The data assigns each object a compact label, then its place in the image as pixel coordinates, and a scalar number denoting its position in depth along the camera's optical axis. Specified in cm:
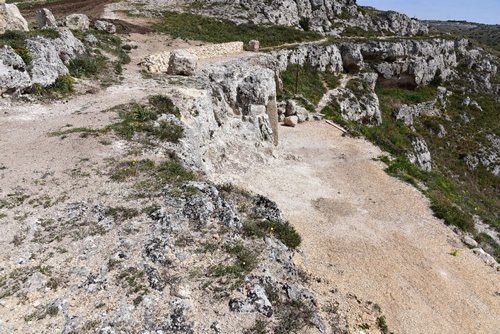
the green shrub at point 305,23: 6462
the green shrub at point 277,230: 945
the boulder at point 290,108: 3150
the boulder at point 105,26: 2802
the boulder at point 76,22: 2491
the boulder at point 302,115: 3175
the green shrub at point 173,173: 1036
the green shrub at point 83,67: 1834
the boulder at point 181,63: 2144
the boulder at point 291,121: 3047
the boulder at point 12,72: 1386
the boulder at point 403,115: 5091
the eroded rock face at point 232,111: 1773
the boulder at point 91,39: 2309
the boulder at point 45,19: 2319
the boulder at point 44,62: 1538
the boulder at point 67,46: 1838
